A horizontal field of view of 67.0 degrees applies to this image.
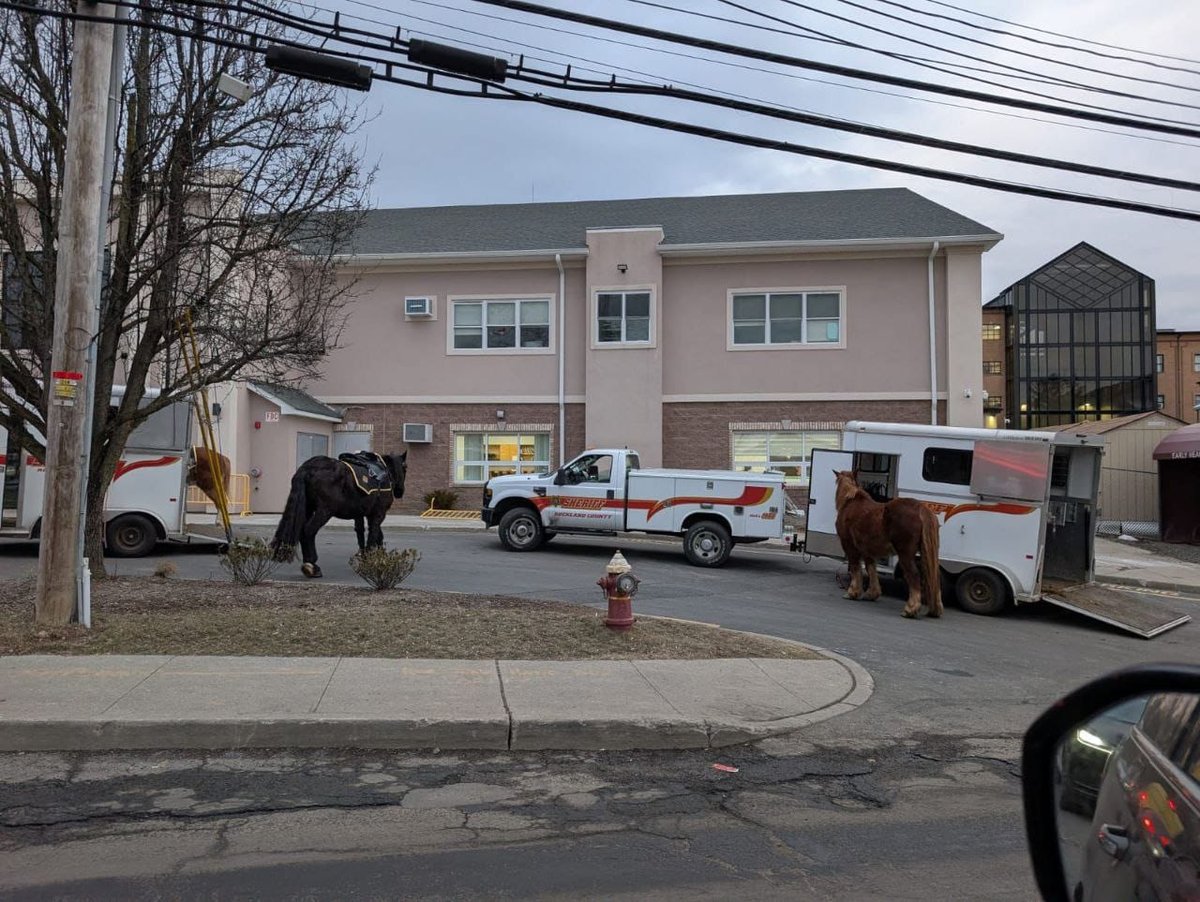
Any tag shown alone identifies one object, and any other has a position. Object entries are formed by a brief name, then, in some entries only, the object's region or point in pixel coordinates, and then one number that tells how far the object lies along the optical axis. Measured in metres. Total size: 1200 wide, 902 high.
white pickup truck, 15.95
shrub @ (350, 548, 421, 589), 10.92
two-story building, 23.92
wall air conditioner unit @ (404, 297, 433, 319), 25.34
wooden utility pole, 8.47
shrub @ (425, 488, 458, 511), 25.06
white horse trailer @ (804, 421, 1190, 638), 12.44
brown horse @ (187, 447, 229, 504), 16.19
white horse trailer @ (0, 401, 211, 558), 15.35
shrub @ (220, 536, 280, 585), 11.11
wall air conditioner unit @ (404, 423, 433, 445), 25.31
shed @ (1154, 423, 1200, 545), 22.48
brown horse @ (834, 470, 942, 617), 12.09
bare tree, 10.04
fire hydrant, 9.02
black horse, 12.58
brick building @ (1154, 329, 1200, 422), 83.31
